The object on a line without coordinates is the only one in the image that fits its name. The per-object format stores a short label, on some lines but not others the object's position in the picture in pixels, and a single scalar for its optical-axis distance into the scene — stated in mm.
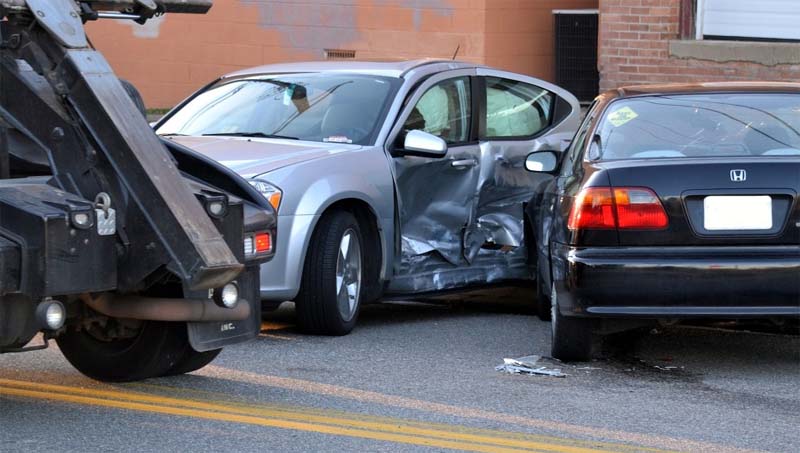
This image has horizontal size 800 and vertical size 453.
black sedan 11135
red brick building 22320
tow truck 8665
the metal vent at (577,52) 24620
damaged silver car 13007
